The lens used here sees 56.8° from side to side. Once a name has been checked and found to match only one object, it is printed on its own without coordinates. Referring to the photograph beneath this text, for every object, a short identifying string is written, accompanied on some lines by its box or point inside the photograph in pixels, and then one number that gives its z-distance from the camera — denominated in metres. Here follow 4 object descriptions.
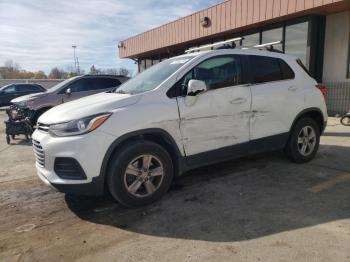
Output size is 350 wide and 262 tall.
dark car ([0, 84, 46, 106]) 20.34
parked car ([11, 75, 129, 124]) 9.45
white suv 3.59
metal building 10.58
